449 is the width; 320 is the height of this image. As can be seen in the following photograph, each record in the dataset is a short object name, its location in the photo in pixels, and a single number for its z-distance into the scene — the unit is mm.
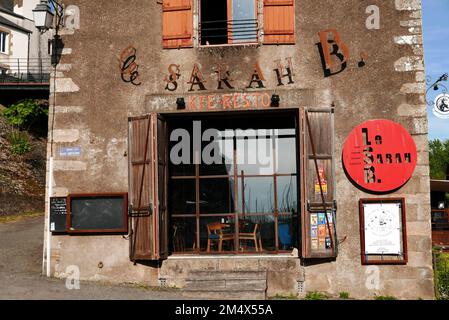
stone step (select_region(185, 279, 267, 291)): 9133
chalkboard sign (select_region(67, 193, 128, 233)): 9766
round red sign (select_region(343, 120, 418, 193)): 9266
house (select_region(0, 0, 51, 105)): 33750
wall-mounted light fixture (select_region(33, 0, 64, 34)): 9922
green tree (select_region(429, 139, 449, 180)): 44894
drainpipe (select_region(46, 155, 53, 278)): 9932
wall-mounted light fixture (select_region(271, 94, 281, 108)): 9523
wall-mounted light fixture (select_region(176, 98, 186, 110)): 9742
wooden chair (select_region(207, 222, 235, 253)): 10258
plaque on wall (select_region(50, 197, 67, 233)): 9938
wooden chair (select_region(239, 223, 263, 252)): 10195
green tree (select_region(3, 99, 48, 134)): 24219
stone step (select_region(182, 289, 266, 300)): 8906
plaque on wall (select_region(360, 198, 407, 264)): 9234
